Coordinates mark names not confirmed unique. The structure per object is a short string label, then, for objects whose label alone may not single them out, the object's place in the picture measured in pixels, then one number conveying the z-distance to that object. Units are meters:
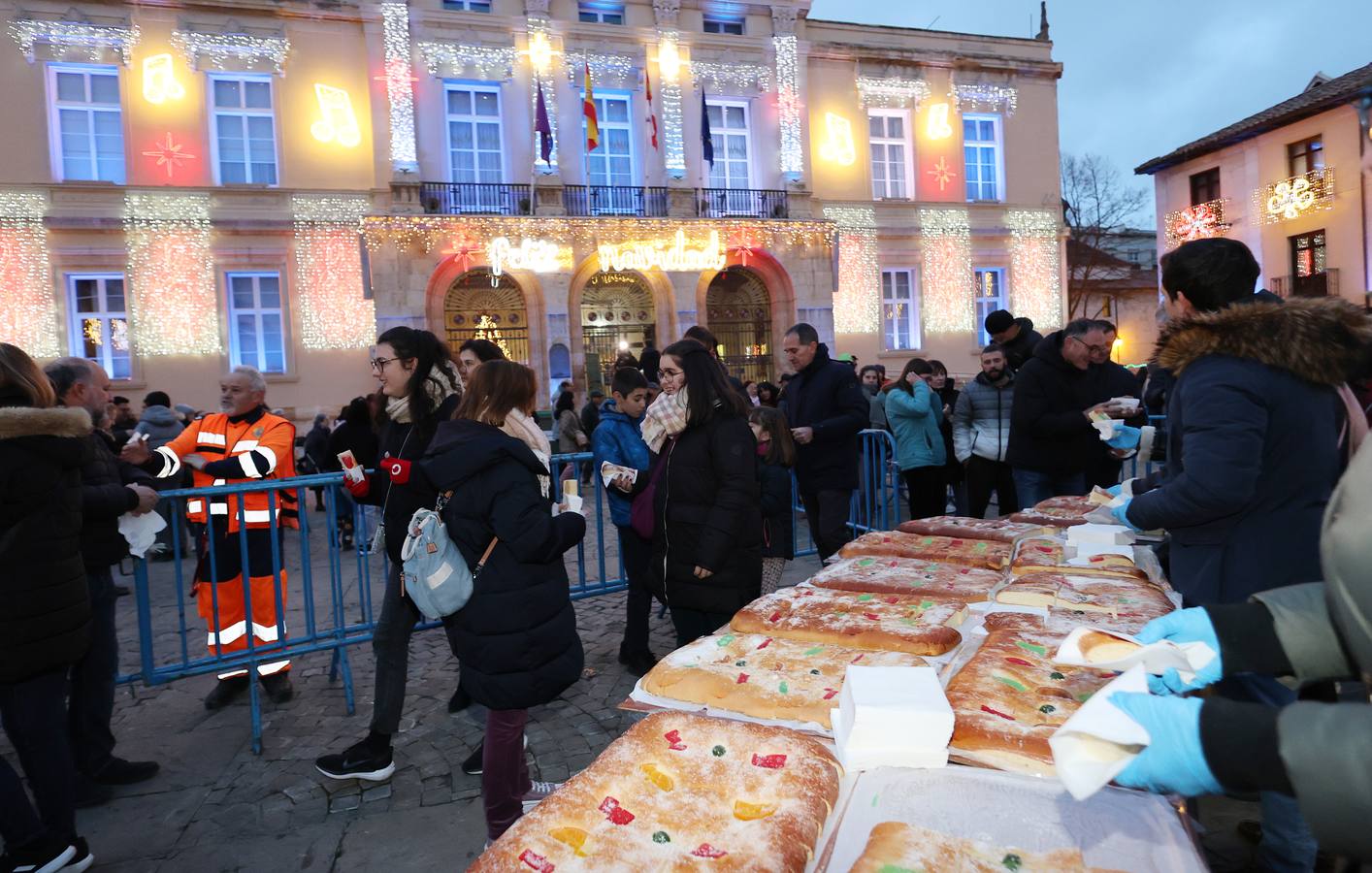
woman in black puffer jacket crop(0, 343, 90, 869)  2.89
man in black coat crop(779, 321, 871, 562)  5.68
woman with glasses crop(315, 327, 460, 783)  3.65
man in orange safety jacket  4.46
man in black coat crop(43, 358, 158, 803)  3.73
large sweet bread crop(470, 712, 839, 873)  1.64
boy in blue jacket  5.15
